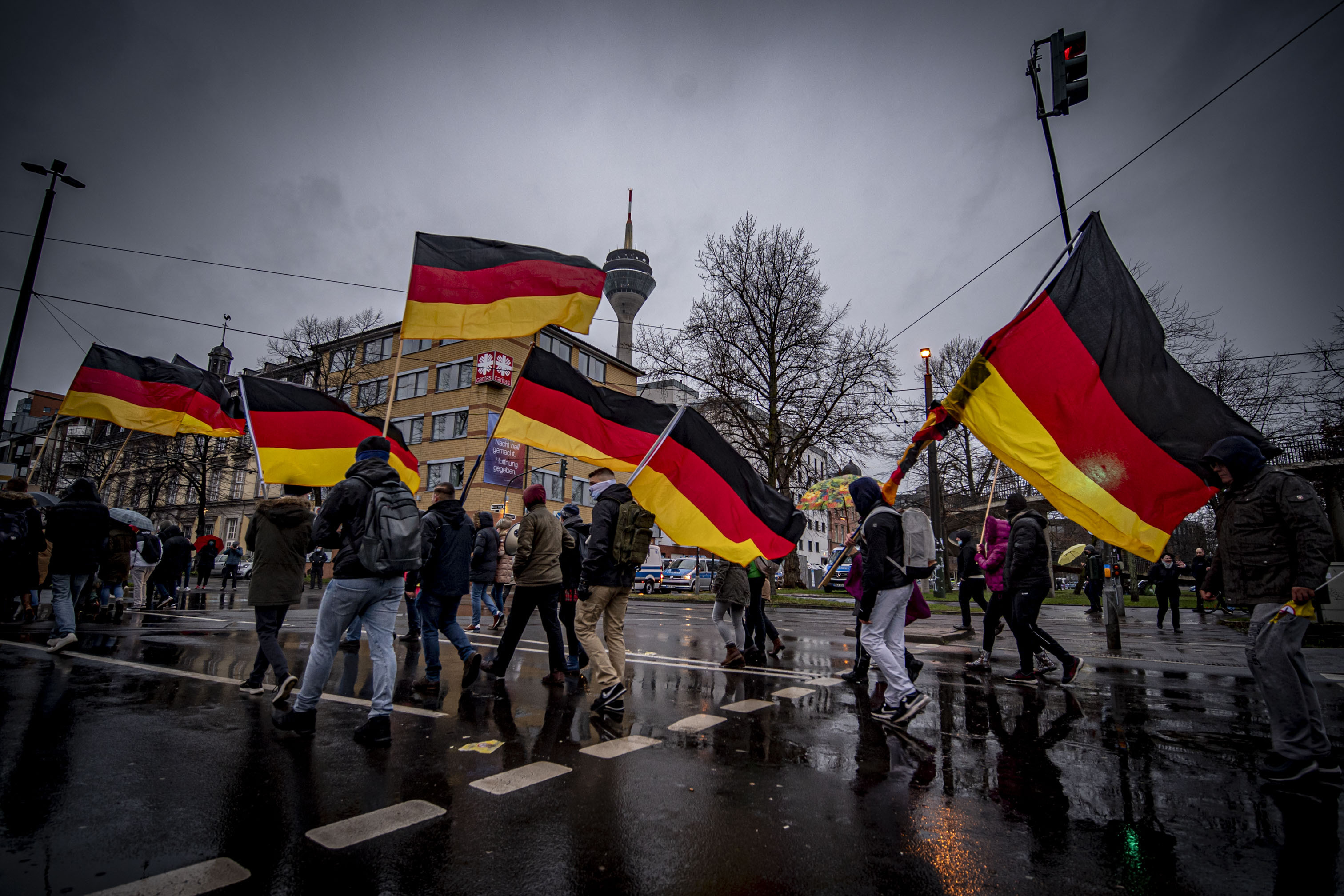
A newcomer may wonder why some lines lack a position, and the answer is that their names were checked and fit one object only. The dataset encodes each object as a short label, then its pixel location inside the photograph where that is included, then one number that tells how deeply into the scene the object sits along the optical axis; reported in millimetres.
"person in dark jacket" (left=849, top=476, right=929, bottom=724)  5258
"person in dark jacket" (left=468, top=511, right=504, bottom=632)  8664
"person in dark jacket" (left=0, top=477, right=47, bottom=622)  7754
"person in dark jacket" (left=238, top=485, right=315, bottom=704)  5379
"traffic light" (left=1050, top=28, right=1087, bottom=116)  8180
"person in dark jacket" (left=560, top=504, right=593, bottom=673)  6953
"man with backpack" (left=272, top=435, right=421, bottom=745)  4309
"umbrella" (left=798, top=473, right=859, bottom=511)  23469
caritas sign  40344
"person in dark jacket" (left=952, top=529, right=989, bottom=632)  11773
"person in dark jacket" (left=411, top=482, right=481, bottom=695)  6320
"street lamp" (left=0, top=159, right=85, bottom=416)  11547
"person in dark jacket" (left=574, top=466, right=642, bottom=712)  5598
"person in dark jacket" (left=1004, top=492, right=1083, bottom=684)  6684
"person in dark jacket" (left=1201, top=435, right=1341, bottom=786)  3662
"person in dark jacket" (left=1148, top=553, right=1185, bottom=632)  13086
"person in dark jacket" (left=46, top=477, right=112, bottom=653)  7320
